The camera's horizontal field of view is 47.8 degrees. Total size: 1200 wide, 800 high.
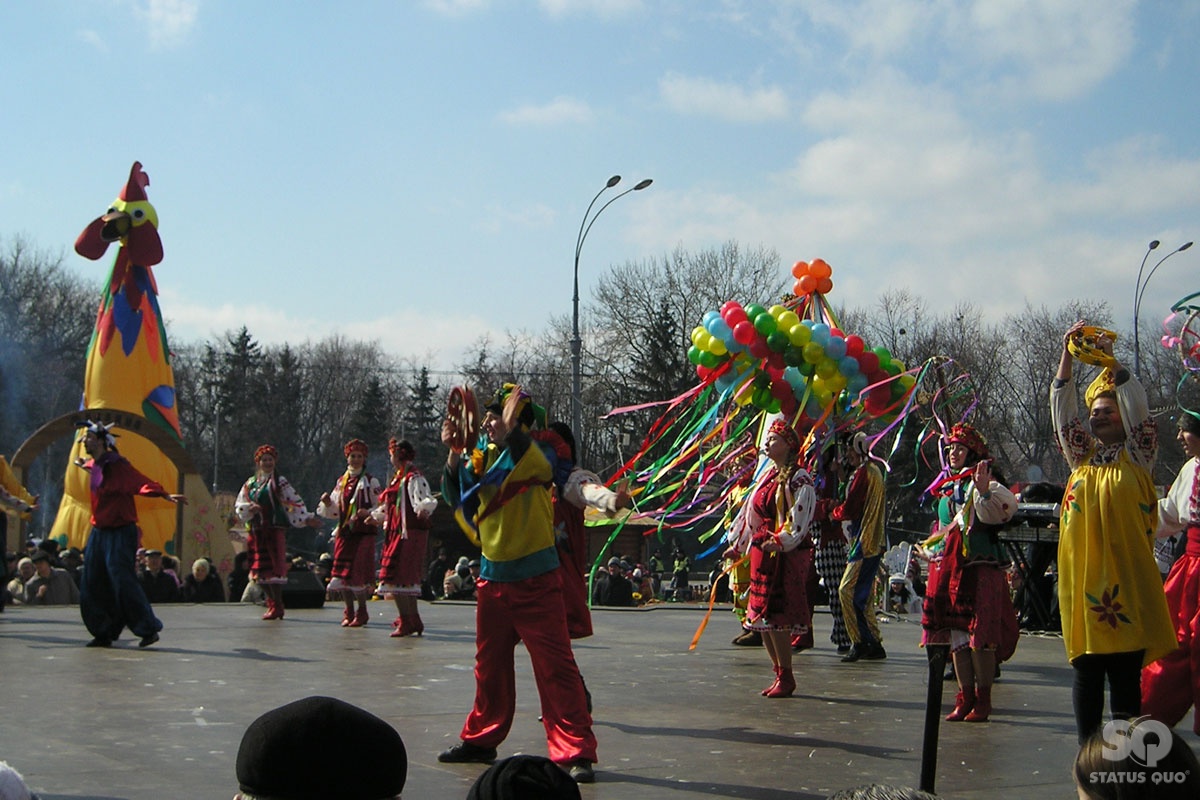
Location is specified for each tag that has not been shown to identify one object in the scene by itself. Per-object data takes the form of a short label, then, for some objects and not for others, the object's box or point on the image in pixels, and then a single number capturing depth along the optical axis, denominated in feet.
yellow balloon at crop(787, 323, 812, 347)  34.68
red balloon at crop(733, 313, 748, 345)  34.88
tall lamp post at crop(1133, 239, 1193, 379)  92.92
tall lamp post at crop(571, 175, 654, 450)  79.19
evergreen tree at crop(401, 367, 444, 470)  215.92
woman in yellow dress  18.69
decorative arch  74.49
